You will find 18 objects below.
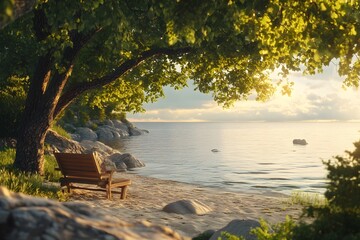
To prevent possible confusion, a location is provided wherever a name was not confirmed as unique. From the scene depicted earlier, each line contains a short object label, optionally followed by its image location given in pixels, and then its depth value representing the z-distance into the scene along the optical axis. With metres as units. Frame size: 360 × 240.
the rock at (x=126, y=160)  37.50
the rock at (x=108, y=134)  89.11
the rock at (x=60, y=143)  27.88
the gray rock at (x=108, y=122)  110.93
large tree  9.69
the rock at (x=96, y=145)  47.40
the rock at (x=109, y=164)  33.06
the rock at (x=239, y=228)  8.98
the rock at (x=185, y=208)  13.66
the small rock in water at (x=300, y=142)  94.56
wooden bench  14.97
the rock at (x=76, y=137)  76.56
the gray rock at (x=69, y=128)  85.62
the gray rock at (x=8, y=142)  26.20
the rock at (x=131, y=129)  130.84
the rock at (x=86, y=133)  86.38
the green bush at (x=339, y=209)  5.17
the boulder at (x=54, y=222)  3.43
